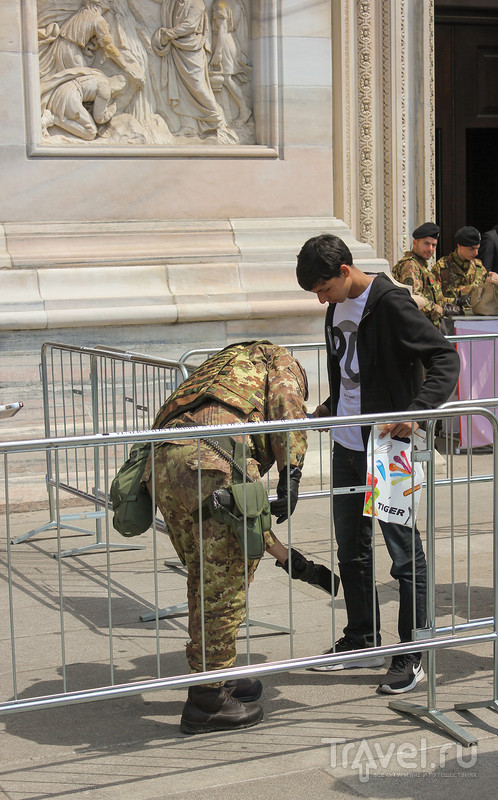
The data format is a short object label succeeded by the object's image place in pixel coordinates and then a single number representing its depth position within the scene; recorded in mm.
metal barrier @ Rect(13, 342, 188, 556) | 7160
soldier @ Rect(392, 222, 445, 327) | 9641
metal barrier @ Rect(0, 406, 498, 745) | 3869
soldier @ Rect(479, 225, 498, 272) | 11188
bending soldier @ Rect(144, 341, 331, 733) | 4156
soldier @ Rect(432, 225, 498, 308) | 10016
